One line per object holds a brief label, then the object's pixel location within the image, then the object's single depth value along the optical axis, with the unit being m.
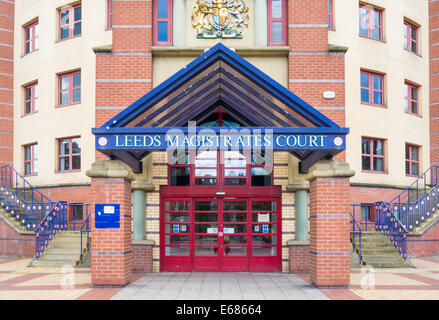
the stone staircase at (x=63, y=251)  12.94
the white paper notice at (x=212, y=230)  12.12
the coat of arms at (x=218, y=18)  12.34
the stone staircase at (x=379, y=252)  12.55
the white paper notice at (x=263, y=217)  12.16
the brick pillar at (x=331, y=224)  9.26
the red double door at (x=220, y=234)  12.02
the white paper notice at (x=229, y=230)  12.13
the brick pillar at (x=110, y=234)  9.36
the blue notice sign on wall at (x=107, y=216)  9.45
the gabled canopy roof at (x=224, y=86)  8.92
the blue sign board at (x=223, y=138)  8.73
